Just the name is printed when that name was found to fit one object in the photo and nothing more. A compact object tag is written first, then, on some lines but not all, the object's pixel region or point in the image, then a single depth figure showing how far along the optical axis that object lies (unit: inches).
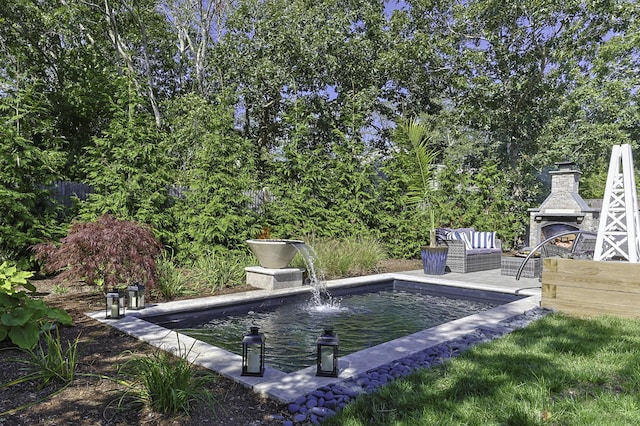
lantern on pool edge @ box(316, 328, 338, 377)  122.7
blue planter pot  347.3
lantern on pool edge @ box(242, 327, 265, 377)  123.0
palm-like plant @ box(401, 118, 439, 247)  434.4
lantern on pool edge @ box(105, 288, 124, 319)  186.5
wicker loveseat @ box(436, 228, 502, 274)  369.7
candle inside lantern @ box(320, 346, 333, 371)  123.0
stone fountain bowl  274.1
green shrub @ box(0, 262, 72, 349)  134.7
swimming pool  173.9
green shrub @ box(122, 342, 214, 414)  102.6
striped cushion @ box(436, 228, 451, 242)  411.5
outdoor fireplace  463.5
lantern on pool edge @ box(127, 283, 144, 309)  204.2
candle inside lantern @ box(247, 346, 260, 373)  123.0
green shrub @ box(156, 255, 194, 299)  237.0
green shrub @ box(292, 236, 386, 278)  331.0
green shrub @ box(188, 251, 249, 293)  269.1
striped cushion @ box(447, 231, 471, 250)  397.0
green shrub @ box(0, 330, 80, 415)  116.7
